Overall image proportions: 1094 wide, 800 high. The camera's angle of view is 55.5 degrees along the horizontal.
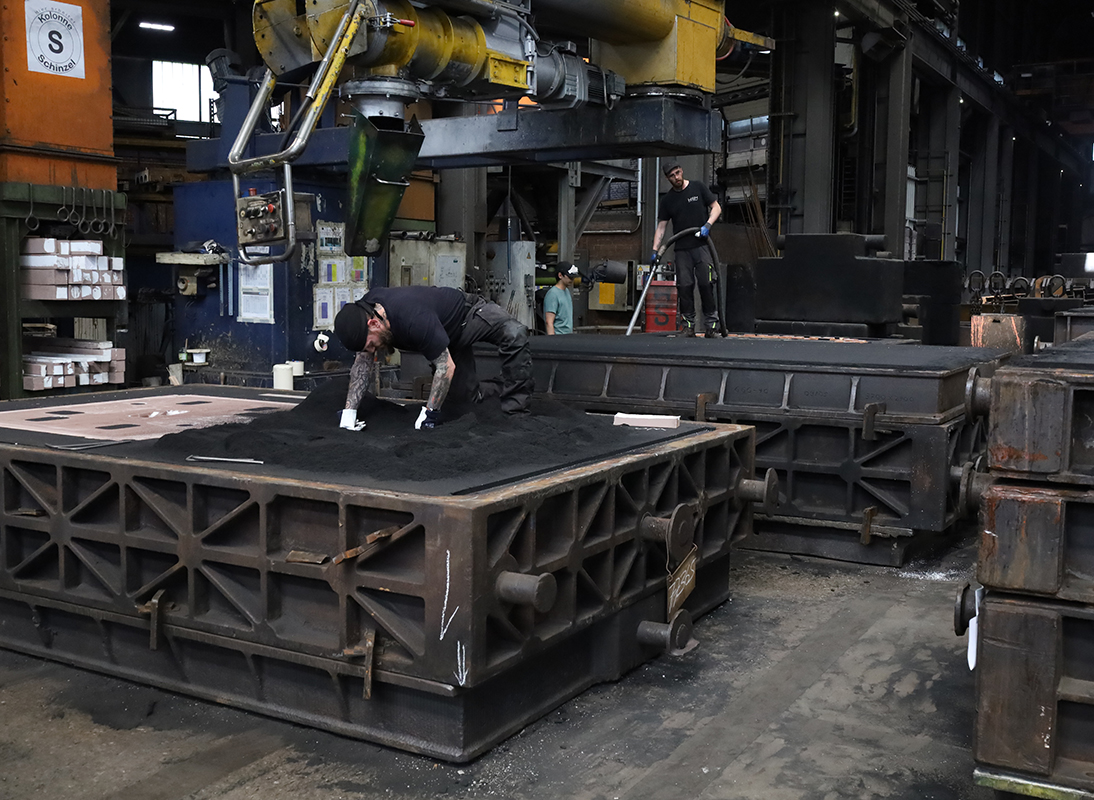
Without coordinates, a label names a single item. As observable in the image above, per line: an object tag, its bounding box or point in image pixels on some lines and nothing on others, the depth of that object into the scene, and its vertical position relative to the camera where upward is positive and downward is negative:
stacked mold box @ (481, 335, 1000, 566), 5.95 -0.67
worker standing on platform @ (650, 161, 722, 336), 9.34 +0.65
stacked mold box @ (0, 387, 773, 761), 3.36 -1.00
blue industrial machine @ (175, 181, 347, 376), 9.46 +0.12
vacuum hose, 9.24 +0.38
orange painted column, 7.79 +1.62
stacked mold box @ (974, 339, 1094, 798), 2.66 -0.71
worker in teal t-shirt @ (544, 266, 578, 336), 12.10 +0.02
